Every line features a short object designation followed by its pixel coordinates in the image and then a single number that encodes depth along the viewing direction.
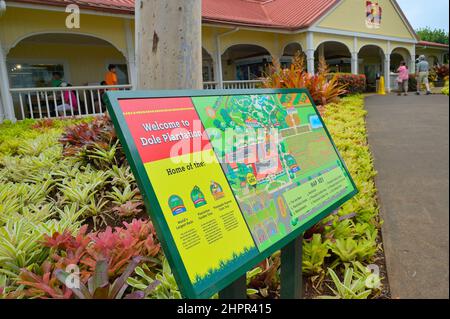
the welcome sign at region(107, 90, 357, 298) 1.28
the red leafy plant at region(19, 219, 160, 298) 1.96
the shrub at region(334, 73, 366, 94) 13.80
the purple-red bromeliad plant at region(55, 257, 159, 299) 1.82
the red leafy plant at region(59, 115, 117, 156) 4.32
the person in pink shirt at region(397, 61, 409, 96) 15.90
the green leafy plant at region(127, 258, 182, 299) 2.01
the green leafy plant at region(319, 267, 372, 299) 1.99
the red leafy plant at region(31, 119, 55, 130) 7.19
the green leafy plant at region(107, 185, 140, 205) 3.34
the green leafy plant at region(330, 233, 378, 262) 2.34
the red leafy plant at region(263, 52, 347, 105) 8.21
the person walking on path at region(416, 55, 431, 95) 14.36
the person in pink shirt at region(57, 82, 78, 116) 10.04
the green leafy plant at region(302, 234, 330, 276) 2.24
